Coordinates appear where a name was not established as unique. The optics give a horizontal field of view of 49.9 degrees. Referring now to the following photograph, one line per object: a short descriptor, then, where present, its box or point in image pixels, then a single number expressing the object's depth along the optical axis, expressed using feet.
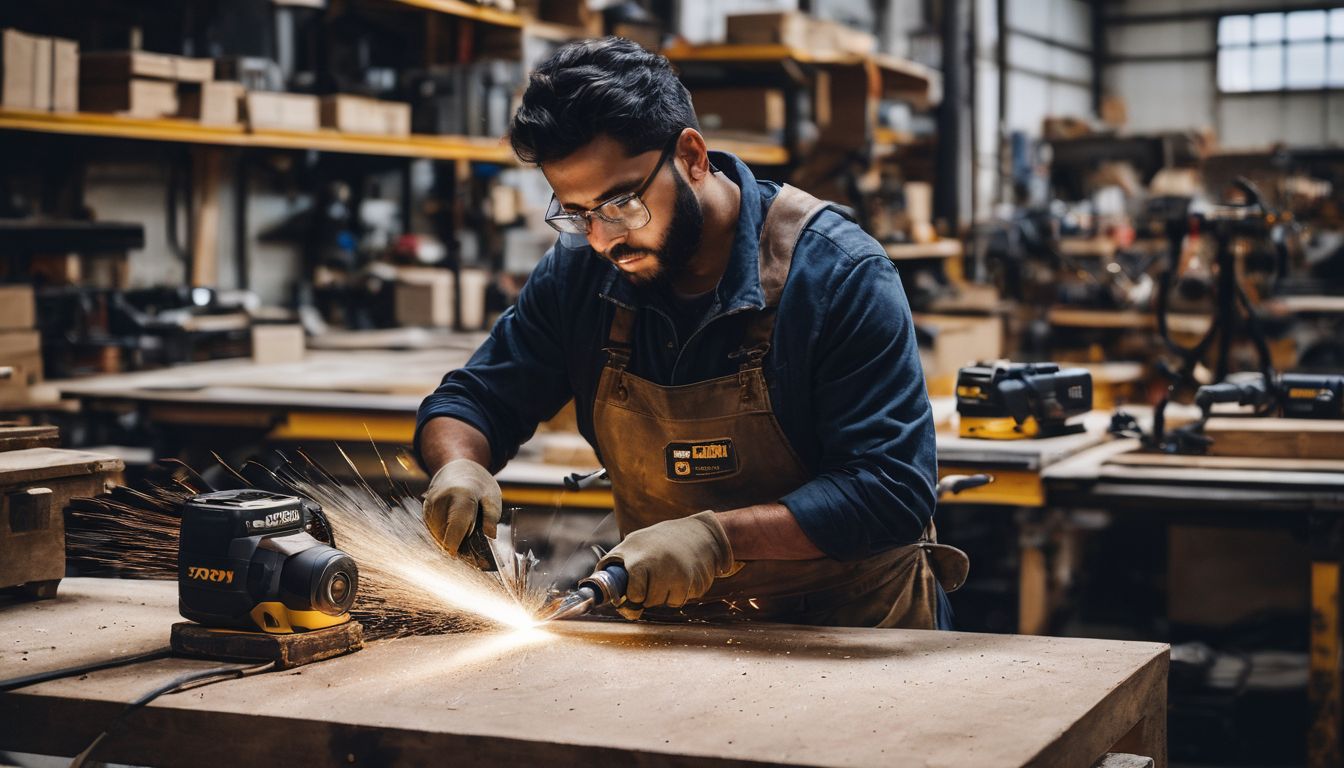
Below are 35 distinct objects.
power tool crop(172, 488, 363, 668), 6.13
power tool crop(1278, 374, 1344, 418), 12.42
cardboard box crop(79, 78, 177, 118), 15.20
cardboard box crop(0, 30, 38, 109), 13.65
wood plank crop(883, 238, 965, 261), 26.21
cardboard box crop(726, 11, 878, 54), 24.63
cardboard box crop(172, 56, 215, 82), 15.90
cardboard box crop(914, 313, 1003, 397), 19.08
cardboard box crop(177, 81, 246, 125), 16.05
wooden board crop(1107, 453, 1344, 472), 11.41
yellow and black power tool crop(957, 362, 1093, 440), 12.03
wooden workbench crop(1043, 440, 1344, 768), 10.80
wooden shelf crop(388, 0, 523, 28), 19.74
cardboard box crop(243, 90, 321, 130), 16.61
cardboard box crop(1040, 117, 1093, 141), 34.17
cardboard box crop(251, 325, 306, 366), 16.75
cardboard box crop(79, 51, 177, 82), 15.11
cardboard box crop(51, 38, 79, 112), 14.25
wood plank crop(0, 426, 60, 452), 7.90
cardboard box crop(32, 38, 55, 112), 13.99
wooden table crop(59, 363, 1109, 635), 11.55
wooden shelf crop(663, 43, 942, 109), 24.72
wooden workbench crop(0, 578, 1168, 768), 5.05
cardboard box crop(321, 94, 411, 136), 17.79
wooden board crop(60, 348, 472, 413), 13.57
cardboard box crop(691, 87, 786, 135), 25.08
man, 6.78
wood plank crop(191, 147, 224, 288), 18.79
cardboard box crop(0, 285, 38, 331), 13.46
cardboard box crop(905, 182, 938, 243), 27.55
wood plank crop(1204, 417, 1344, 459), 11.75
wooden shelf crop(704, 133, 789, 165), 23.87
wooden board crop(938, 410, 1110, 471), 11.40
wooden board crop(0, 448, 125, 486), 7.28
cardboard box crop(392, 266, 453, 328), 19.99
